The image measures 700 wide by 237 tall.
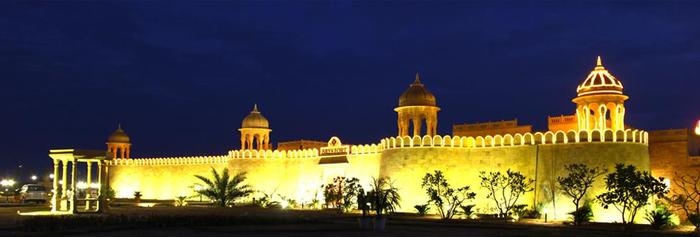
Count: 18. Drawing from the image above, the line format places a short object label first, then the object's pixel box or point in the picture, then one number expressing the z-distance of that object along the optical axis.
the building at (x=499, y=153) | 24.84
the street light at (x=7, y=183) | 58.81
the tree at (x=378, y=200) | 18.34
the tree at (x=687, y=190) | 26.05
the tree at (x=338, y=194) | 28.08
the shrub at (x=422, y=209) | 26.11
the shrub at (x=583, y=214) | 22.63
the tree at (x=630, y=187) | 21.09
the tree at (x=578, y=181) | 23.06
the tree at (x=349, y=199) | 26.86
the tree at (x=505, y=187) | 25.31
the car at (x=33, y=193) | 35.12
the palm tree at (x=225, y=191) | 33.50
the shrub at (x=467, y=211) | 25.22
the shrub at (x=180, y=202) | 34.73
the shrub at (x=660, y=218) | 21.06
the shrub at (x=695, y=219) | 21.12
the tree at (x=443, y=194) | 25.34
